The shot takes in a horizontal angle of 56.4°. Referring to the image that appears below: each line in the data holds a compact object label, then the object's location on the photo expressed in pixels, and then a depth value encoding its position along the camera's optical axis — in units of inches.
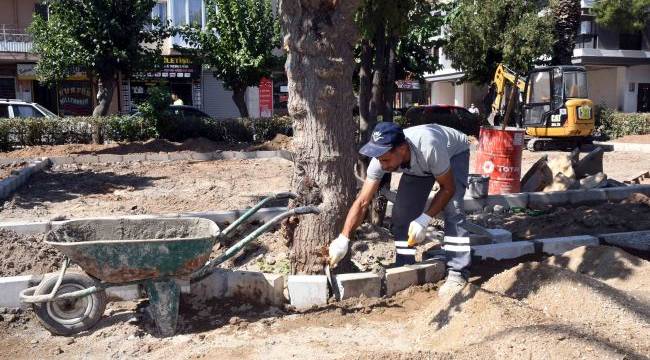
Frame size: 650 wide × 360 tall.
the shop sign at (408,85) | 1501.0
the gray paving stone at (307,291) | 168.9
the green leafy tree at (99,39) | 638.7
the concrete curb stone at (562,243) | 214.7
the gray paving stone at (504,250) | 207.0
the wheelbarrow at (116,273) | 145.4
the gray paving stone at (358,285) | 169.2
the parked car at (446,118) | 814.5
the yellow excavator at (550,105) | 658.2
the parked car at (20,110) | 639.1
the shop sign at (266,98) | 1108.5
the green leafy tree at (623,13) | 1088.8
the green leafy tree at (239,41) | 738.8
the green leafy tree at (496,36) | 835.4
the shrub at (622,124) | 864.3
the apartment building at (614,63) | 1186.0
